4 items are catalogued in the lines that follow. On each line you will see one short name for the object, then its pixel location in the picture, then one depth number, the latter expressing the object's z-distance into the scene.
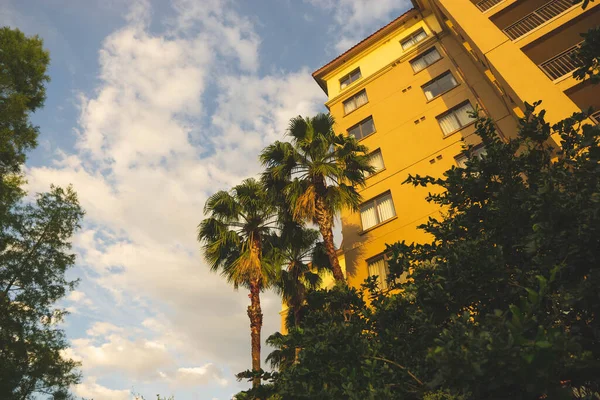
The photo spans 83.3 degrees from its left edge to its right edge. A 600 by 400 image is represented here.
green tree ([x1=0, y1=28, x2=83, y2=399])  13.64
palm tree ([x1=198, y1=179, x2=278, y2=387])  14.22
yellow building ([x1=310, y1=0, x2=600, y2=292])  12.63
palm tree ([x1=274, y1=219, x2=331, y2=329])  15.26
